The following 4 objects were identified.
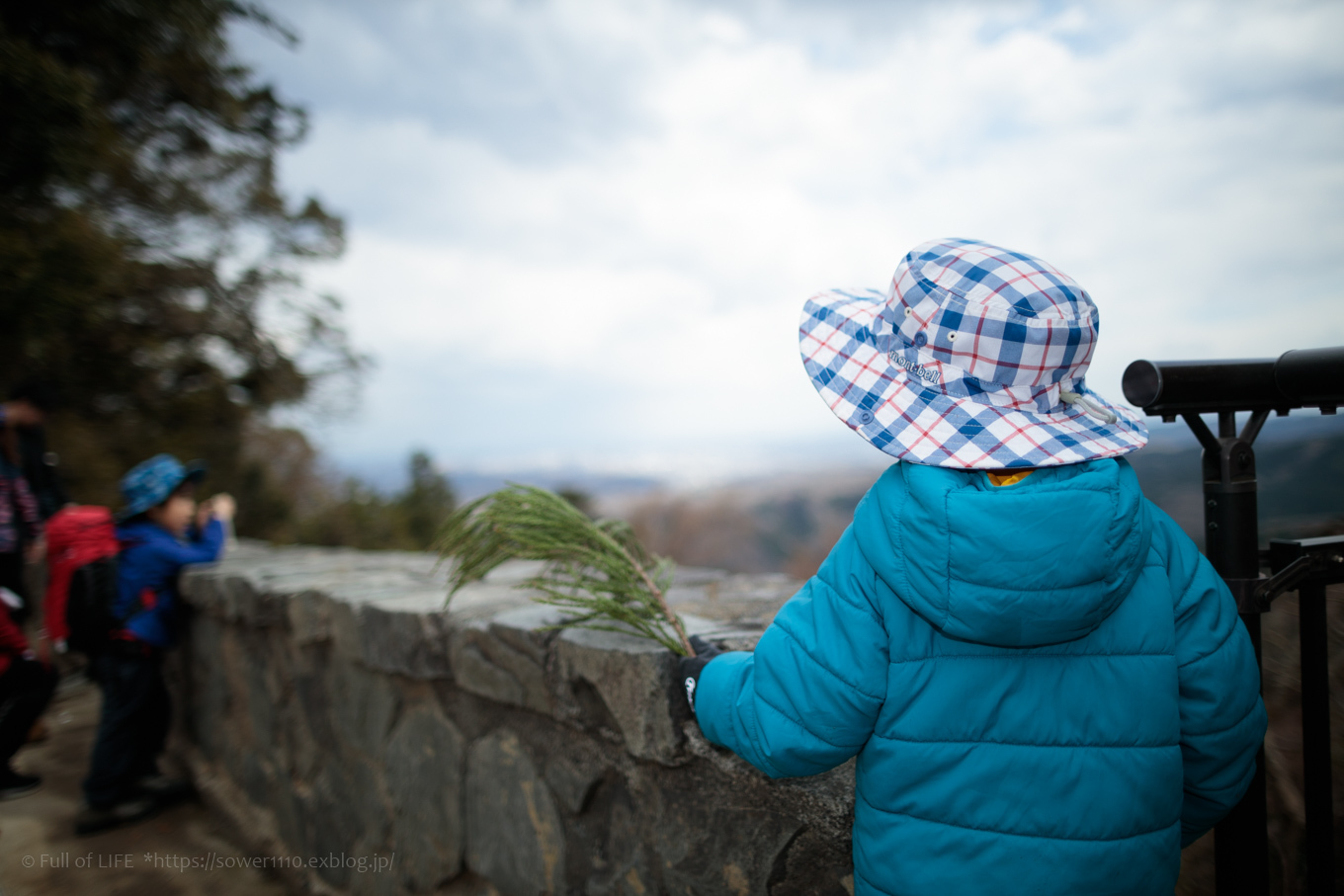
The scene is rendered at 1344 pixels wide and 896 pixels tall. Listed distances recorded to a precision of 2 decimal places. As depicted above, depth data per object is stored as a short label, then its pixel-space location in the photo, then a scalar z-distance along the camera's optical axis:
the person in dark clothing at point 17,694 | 3.52
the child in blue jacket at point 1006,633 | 0.86
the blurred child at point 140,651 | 3.44
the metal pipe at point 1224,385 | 1.08
